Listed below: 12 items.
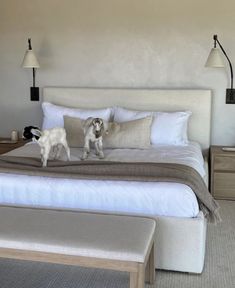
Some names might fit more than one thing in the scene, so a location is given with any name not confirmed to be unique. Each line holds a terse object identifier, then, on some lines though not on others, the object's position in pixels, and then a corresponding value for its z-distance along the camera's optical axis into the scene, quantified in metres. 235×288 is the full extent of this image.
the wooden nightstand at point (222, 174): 3.10
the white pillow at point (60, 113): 3.25
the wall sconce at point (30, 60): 3.35
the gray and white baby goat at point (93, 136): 2.63
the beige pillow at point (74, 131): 3.02
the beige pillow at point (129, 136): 2.96
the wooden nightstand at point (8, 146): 3.42
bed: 1.98
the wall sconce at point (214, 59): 3.04
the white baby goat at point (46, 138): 2.39
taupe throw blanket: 2.08
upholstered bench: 1.59
